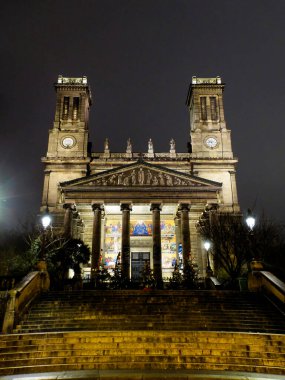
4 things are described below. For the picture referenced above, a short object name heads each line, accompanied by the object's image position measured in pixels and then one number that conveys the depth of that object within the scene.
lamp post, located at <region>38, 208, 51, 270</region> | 18.92
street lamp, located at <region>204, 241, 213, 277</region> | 27.11
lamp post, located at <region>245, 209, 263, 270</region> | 19.45
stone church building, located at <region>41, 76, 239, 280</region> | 33.72
